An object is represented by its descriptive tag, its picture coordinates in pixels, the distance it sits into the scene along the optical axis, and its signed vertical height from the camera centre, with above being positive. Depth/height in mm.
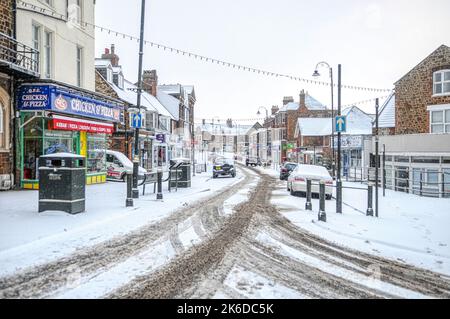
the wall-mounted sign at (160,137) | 21681 +1139
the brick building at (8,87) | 14203 +2755
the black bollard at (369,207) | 10670 -1523
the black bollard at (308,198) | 11122 -1350
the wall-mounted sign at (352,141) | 31141 +1325
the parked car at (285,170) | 28256 -1082
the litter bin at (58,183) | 9422 -705
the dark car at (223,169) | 28750 -1019
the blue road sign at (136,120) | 13389 +1327
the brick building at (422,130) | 18391 +1698
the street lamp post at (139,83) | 13020 +2735
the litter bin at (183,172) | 18528 -830
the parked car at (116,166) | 23078 -643
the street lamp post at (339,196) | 11164 -1254
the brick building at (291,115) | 62250 +7141
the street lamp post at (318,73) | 21094 +4995
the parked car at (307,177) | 15773 -1041
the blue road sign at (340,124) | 12531 +1127
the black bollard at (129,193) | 11477 -1176
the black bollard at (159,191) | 13320 -1287
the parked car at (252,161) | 61688 -823
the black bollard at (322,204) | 9867 -1312
